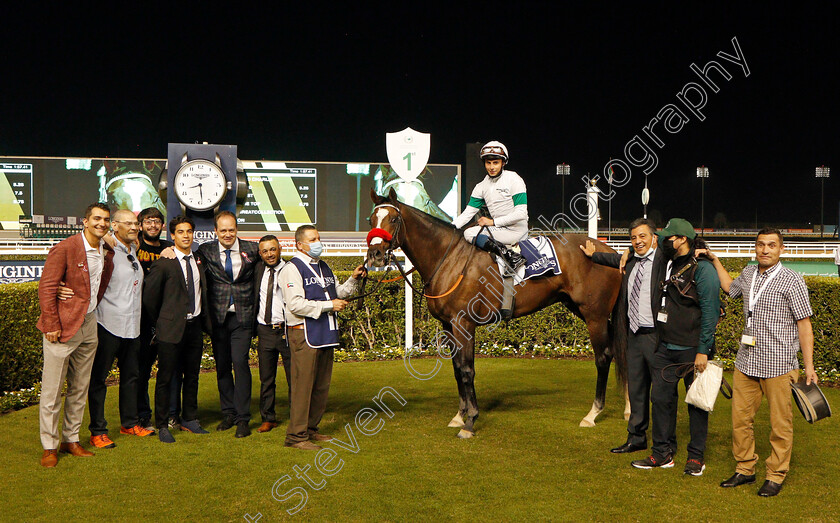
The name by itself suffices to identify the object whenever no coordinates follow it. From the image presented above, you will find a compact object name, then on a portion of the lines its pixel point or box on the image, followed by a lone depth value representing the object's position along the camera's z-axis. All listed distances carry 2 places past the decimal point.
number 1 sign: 7.97
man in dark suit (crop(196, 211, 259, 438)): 5.12
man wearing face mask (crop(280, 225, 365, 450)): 4.54
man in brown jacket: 4.14
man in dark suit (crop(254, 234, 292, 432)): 5.15
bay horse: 5.13
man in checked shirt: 3.67
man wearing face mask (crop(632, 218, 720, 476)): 3.91
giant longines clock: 6.73
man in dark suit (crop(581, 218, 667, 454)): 4.35
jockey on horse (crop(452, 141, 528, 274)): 5.33
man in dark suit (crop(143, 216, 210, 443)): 4.87
